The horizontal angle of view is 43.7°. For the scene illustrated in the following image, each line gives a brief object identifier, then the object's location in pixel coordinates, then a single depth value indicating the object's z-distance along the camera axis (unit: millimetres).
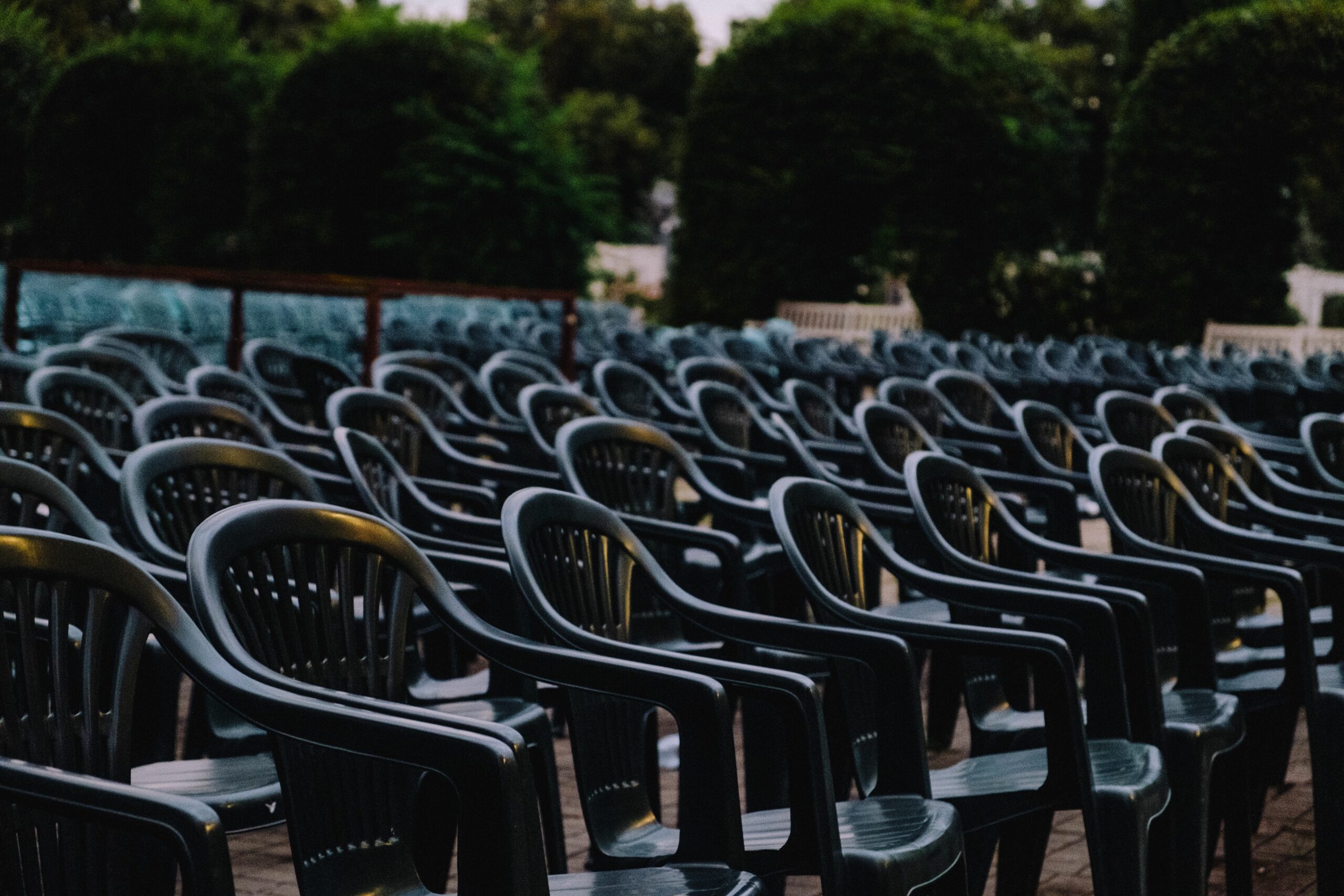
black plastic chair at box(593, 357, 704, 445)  7531
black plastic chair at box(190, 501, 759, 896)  2074
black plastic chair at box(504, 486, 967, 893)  2559
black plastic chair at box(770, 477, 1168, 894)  3041
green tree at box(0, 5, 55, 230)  32031
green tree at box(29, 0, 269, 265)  30344
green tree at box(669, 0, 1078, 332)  26250
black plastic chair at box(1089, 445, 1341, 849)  3889
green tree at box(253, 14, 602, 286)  25156
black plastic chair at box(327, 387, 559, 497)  5375
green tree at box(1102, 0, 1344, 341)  21953
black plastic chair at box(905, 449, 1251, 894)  3467
